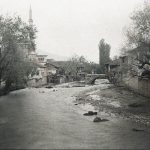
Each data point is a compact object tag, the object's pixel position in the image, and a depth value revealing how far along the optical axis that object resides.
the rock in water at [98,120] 34.58
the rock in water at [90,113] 39.78
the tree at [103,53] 149.75
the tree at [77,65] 155.01
